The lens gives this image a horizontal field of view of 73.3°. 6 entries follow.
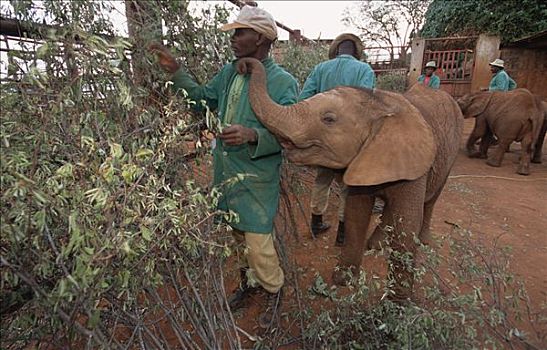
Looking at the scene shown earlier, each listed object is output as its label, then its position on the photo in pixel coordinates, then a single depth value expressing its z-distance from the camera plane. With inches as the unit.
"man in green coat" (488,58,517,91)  339.6
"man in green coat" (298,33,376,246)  145.6
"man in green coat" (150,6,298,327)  91.5
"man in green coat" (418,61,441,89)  391.2
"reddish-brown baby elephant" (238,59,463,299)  91.9
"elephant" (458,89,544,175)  293.3
